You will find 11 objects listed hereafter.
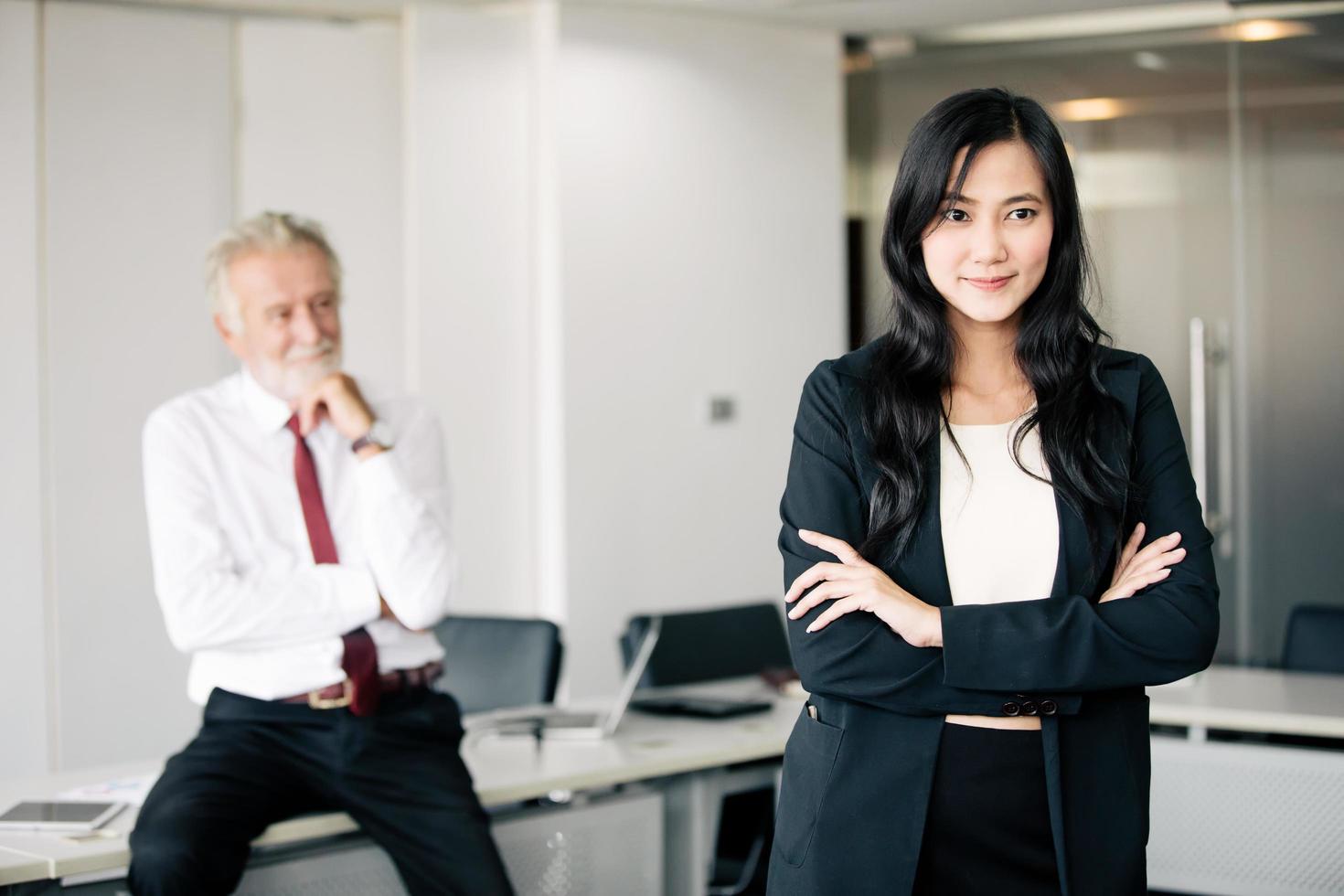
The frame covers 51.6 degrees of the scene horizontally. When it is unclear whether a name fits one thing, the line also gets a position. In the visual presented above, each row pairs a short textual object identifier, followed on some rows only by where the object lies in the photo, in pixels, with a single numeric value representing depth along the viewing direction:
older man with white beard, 2.61
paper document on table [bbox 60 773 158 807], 2.68
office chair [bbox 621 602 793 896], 3.65
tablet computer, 2.46
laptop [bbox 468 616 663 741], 3.18
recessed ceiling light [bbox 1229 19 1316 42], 5.70
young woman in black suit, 1.74
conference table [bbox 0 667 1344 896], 2.64
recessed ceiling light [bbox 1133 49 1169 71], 5.98
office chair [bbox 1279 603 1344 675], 3.98
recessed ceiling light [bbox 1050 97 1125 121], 6.06
